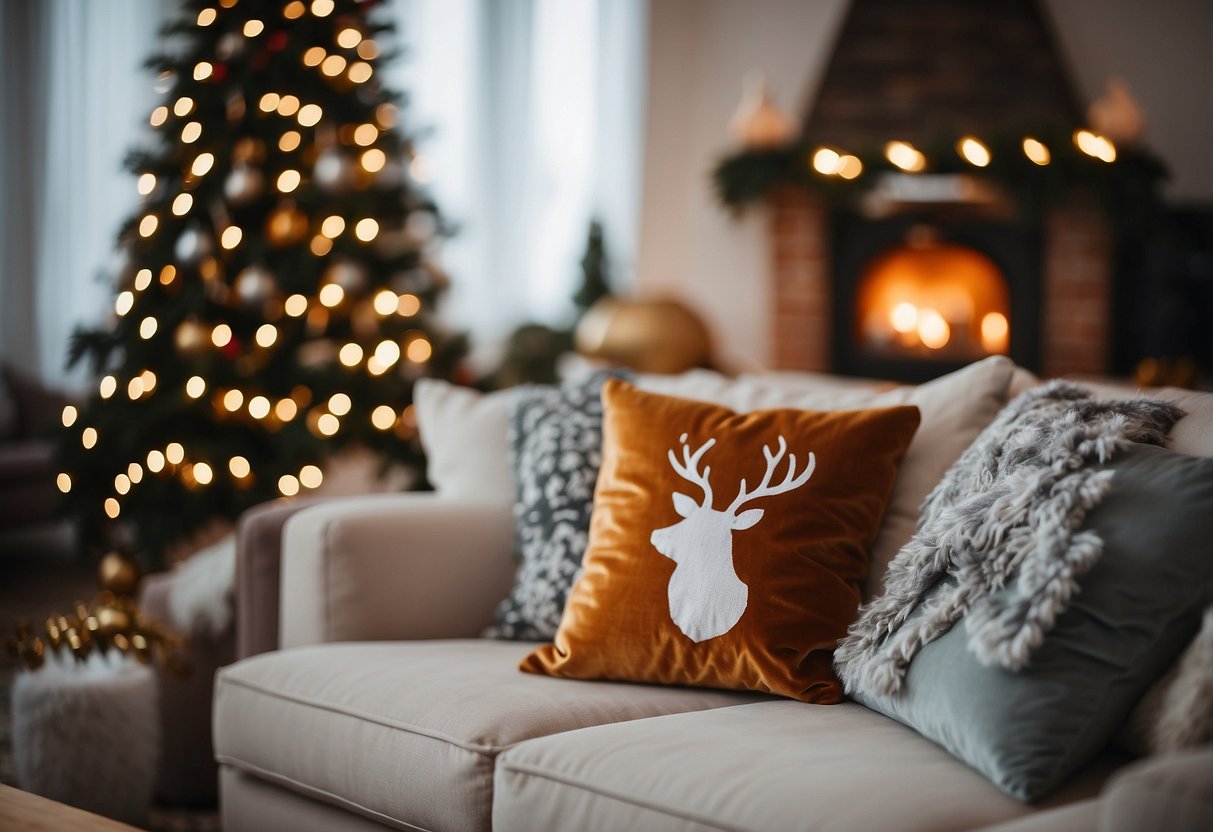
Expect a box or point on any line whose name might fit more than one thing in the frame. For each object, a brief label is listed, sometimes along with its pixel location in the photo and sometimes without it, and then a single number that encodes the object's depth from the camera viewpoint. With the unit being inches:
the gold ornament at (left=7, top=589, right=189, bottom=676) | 75.1
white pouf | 76.4
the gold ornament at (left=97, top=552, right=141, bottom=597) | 106.5
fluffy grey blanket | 49.6
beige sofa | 47.3
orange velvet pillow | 61.1
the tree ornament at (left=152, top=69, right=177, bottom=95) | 116.2
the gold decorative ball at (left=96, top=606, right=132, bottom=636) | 79.0
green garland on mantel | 177.9
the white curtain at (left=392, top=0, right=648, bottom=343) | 207.2
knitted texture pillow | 73.8
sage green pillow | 47.6
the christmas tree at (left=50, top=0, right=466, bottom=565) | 114.7
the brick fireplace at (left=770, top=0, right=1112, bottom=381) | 186.9
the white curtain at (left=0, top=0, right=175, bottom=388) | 186.4
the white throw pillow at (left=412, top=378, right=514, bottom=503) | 83.7
